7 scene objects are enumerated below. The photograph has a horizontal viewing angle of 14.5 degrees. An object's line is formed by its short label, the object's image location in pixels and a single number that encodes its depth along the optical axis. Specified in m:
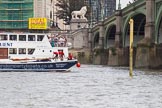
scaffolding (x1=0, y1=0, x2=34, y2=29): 148.75
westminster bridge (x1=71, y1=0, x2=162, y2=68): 82.06
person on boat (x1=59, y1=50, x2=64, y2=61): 73.48
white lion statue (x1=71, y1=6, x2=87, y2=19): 149.38
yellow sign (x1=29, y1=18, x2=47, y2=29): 148.75
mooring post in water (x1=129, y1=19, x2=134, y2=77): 59.91
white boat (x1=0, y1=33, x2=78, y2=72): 73.25
